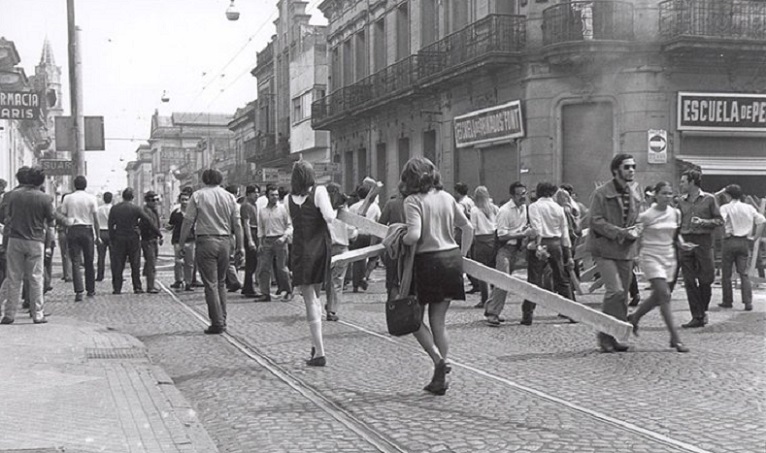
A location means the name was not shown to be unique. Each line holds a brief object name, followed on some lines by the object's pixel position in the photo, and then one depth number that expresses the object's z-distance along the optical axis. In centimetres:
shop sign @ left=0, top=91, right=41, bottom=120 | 1909
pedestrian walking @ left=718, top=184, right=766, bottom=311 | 1177
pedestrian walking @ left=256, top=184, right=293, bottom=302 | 1310
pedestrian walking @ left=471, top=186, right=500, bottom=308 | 1293
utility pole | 2039
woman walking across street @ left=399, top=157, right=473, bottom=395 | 630
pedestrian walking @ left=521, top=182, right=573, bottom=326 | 1035
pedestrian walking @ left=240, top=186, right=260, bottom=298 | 1399
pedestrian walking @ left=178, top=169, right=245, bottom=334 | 968
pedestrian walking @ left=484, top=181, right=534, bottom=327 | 1093
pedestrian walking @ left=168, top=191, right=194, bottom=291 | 1504
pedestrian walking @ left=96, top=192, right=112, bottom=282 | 1624
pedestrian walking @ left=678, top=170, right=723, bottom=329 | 1016
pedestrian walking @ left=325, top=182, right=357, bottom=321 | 1051
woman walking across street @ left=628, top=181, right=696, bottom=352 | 843
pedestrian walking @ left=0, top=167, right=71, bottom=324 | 1034
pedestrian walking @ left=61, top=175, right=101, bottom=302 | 1338
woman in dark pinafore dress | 762
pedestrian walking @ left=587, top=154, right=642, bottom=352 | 820
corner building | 2083
